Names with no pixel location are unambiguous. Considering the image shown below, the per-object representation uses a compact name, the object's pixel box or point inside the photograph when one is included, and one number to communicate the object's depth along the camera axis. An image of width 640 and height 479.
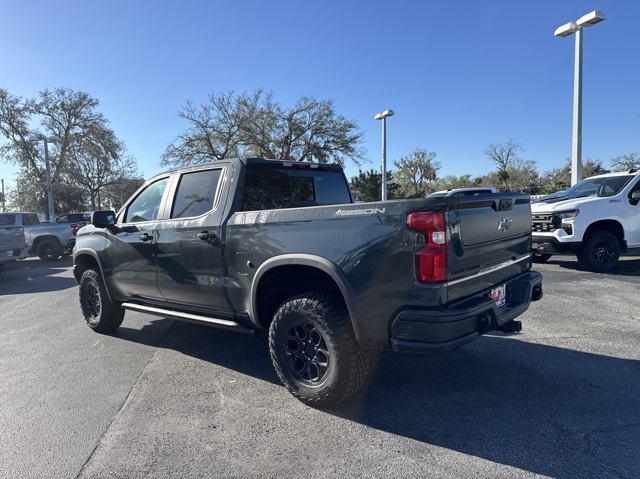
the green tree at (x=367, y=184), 36.38
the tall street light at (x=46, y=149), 26.22
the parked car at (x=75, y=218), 17.02
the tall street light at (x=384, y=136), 23.84
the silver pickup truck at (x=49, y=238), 15.28
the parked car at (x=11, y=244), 10.96
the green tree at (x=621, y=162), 47.39
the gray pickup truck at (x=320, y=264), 2.86
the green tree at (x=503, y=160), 71.81
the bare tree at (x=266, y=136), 31.44
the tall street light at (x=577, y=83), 13.91
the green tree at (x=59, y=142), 33.28
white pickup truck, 8.43
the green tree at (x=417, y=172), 67.75
